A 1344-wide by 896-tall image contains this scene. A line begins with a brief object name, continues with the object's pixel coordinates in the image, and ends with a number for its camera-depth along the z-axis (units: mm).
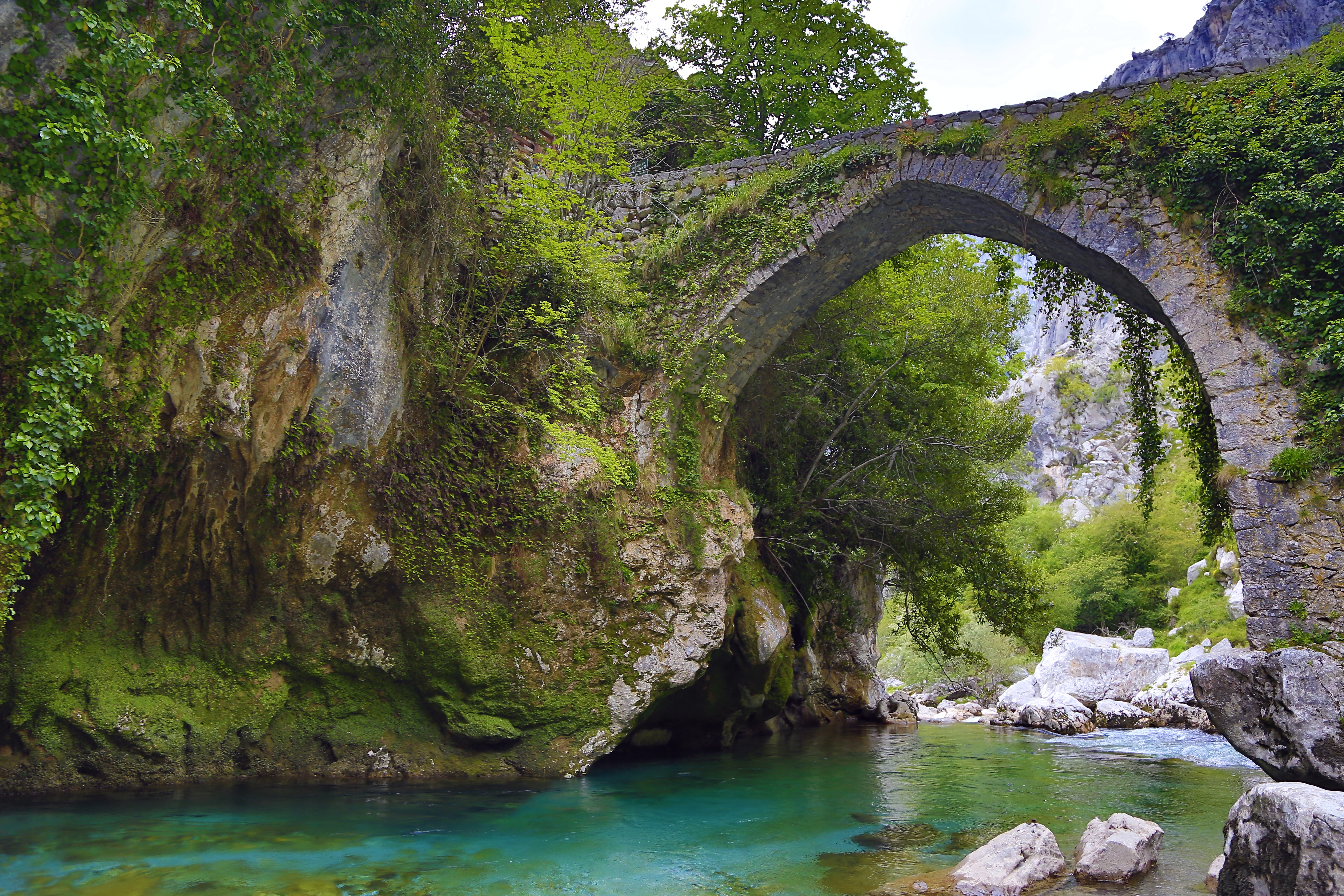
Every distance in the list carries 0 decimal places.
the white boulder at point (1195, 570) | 23766
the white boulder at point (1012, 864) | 4527
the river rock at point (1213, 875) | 4547
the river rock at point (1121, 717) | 14414
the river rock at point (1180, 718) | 13547
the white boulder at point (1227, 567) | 21094
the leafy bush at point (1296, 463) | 6340
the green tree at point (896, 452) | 11266
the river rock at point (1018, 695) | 16469
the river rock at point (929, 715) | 17328
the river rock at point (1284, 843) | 3160
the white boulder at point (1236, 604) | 19547
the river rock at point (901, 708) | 15305
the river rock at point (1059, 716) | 14000
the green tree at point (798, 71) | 13766
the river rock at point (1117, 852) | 4789
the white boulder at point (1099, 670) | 16891
